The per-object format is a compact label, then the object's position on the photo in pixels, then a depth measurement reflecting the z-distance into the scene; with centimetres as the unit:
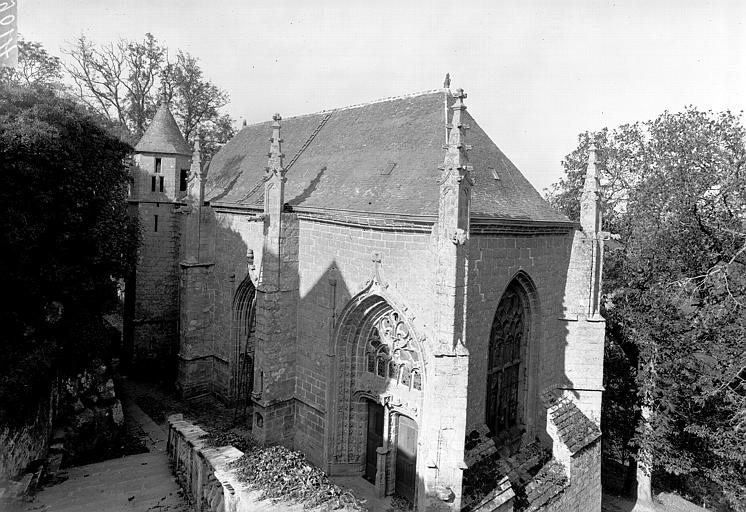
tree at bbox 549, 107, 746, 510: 1373
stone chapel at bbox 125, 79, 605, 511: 922
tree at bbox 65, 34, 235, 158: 2862
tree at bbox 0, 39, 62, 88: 2434
